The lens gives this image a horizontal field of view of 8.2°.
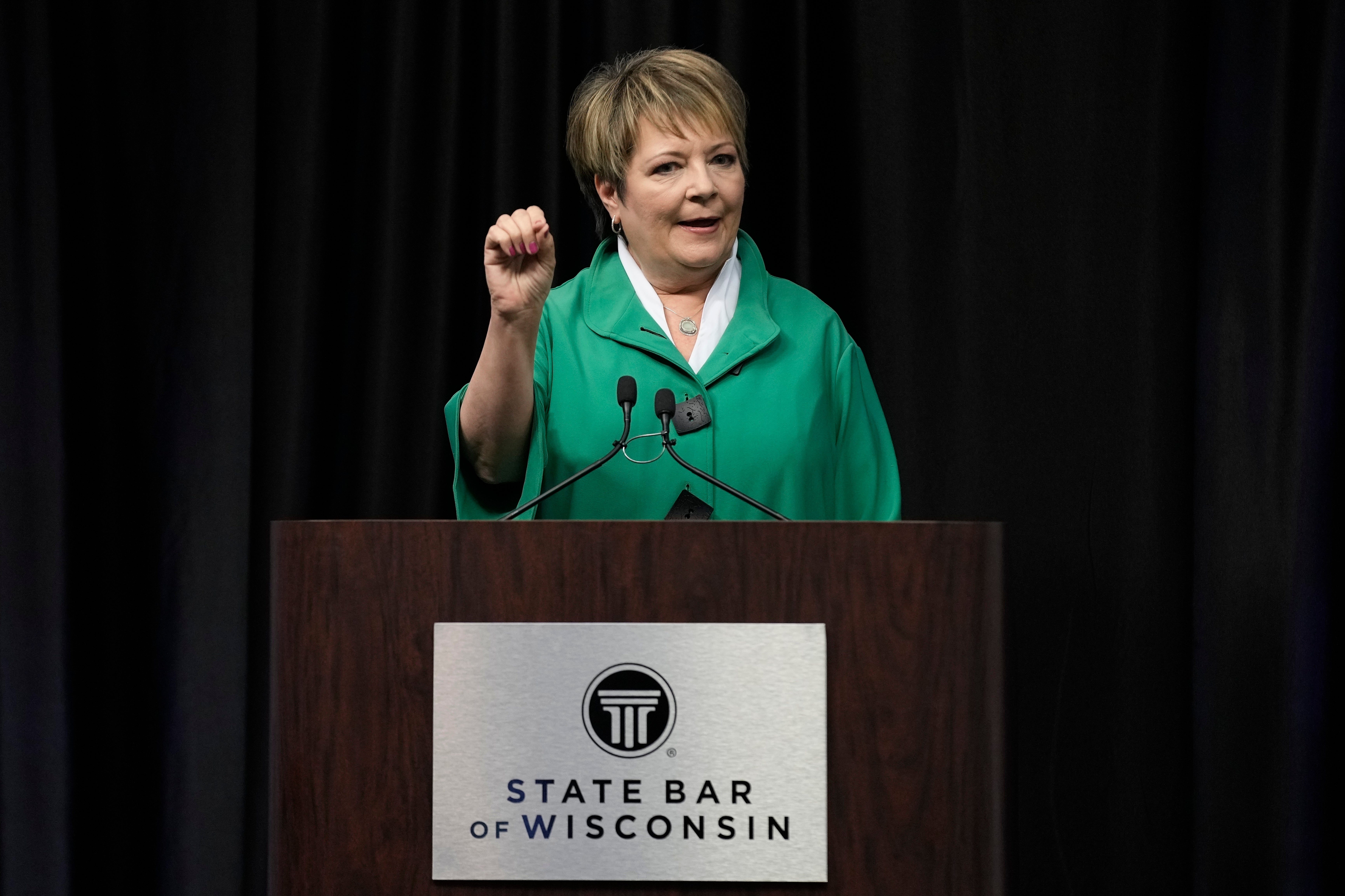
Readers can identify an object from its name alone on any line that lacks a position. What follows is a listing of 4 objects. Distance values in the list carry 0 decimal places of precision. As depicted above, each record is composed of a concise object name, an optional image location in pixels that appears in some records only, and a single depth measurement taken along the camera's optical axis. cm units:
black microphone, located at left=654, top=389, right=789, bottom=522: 870
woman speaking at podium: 909
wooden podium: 855
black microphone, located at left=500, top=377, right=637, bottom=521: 866
